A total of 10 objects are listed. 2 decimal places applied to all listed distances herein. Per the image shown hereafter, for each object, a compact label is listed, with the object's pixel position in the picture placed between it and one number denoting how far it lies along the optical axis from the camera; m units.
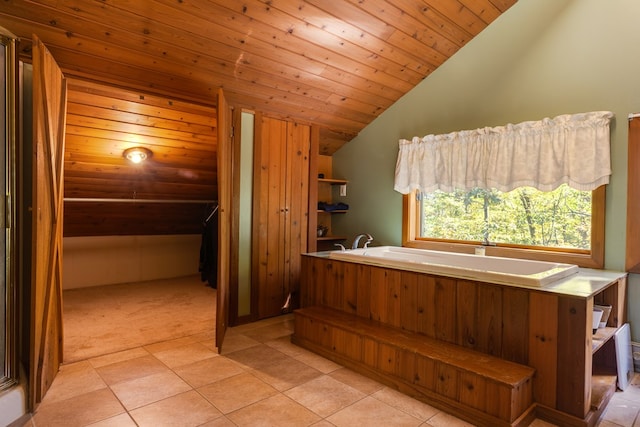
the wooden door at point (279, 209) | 3.57
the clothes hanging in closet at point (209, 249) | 5.07
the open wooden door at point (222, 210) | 2.78
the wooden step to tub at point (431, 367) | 1.87
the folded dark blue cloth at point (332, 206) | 4.53
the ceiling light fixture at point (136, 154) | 3.72
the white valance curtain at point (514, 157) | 2.80
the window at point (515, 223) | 2.95
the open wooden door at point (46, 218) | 2.00
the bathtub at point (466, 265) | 2.17
